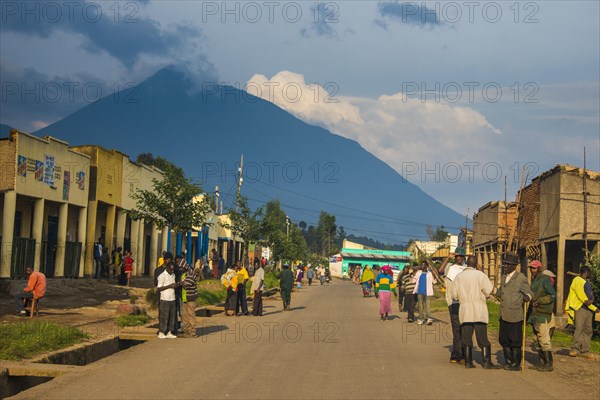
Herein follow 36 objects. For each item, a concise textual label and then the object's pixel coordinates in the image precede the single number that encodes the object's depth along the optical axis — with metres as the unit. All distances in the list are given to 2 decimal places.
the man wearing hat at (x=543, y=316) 13.13
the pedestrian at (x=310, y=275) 67.12
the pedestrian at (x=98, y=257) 35.38
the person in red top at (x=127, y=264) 34.03
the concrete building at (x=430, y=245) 118.20
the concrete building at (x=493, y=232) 32.69
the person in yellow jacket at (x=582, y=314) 15.20
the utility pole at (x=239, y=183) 56.59
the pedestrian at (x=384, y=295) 24.44
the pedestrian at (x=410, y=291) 24.23
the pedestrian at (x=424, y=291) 22.44
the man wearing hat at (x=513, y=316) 13.05
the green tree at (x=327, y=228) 146.55
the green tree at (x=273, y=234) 57.31
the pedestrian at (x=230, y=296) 25.33
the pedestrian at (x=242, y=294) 25.41
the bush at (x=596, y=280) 18.17
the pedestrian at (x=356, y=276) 75.34
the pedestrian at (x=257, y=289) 25.48
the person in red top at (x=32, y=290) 19.98
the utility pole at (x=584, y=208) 22.22
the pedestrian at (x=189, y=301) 17.59
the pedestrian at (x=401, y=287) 27.50
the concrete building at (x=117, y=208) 36.03
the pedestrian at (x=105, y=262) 35.91
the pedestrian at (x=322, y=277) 73.69
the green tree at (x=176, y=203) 32.78
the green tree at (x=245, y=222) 56.47
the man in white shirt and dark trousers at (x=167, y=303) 17.11
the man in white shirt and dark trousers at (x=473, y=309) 13.13
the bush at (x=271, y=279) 49.26
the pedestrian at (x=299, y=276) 56.88
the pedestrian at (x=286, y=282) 29.11
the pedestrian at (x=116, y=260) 37.48
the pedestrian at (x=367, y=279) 40.98
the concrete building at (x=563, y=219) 22.95
